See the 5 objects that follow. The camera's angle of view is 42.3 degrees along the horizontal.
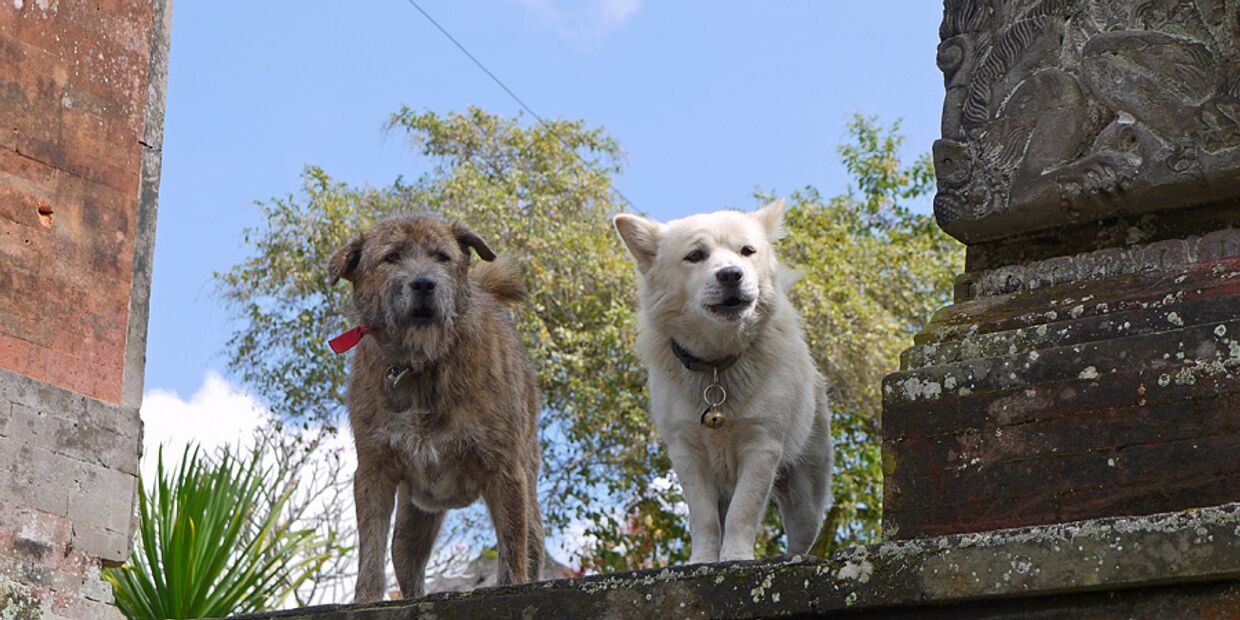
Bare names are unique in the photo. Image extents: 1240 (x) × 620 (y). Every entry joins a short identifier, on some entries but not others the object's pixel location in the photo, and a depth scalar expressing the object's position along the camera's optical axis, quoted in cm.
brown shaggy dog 580
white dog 519
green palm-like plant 1019
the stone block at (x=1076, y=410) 333
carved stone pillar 338
